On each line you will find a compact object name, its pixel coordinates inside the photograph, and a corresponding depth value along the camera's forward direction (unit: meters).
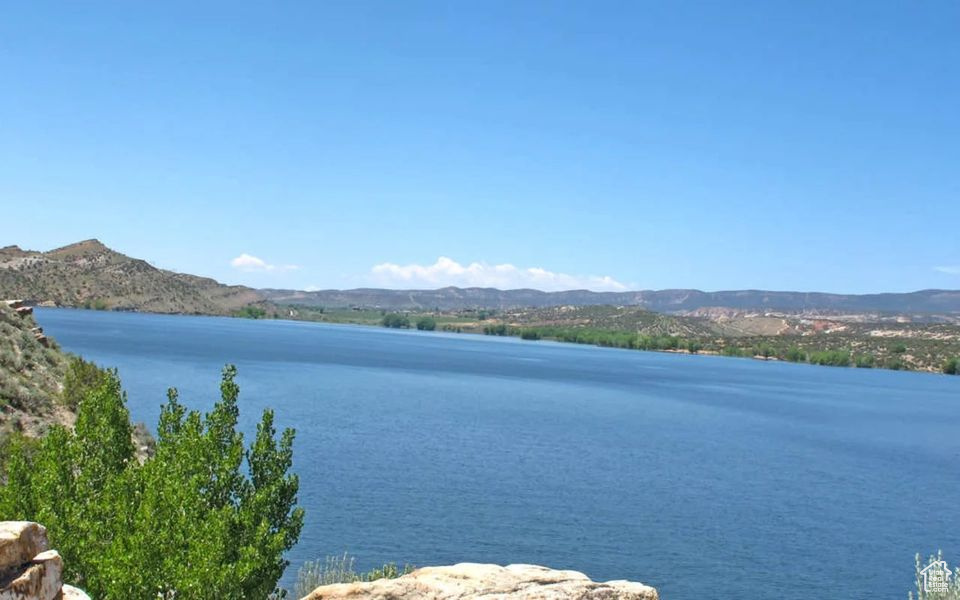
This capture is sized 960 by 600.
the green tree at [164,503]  15.33
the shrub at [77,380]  43.88
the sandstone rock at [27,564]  10.98
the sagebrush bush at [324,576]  23.35
